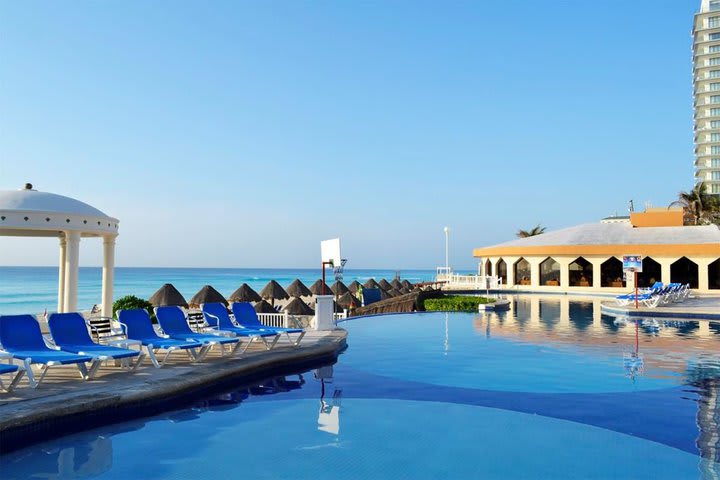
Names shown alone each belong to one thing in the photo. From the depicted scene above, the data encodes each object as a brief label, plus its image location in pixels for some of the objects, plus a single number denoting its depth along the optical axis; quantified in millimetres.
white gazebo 9586
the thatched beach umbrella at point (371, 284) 28594
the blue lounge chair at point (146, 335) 7988
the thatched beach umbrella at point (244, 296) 20859
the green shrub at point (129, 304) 12078
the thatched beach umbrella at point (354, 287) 27462
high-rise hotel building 85250
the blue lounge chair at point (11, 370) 5957
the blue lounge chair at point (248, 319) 10273
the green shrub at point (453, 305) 19984
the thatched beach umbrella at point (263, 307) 17406
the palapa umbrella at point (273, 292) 22438
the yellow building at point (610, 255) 30281
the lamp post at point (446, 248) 36156
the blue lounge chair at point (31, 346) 6488
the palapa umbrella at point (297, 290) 23500
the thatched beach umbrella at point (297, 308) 18688
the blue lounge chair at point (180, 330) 8577
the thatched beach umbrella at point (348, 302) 21734
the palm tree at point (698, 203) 49031
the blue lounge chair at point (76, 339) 7152
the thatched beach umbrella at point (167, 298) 16234
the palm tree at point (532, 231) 54781
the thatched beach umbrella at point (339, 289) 24078
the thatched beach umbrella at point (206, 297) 17984
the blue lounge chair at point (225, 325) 9711
